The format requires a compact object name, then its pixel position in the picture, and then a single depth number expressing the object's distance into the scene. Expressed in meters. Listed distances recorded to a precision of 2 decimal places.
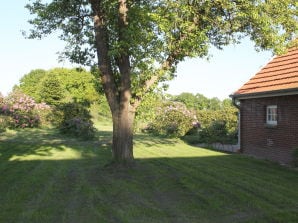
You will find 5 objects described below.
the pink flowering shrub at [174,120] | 24.45
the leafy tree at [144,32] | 10.63
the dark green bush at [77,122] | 21.96
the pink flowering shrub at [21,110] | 27.78
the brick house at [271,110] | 14.16
